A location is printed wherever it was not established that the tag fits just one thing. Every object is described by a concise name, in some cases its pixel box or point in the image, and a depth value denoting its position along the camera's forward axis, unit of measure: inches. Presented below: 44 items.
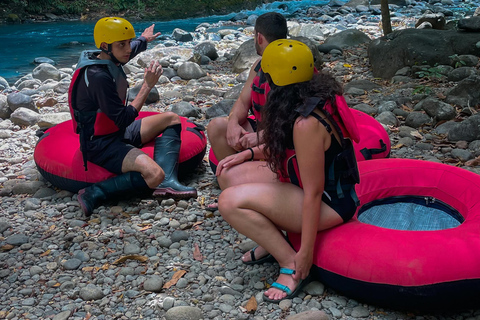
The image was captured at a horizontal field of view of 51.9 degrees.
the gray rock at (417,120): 205.2
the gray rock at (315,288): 103.9
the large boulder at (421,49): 277.6
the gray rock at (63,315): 100.0
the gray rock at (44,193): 162.1
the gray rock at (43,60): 461.4
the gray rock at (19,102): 255.9
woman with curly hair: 91.7
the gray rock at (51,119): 231.8
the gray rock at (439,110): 203.6
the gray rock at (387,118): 210.2
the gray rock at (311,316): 93.7
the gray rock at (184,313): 98.0
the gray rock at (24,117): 240.4
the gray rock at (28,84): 343.3
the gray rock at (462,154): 170.9
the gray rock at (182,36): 570.9
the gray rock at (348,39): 393.4
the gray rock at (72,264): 120.1
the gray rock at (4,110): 253.7
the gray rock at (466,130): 183.0
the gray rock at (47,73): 368.5
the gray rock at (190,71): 327.3
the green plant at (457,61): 267.7
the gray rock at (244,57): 340.8
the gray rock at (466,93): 214.7
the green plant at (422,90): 239.7
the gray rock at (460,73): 252.4
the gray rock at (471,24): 291.3
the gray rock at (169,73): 327.6
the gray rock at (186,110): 240.1
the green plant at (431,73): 258.1
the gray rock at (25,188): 166.1
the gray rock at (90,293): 107.0
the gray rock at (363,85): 268.1
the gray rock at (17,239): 133.6
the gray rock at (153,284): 109.0
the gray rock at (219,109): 239.5
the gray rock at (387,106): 224.4
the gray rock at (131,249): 126.3
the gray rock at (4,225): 140.8
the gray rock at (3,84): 355.6
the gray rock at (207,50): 399.9
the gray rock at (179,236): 131.9
